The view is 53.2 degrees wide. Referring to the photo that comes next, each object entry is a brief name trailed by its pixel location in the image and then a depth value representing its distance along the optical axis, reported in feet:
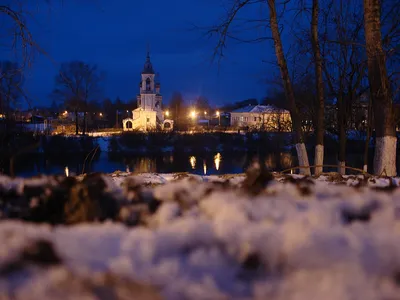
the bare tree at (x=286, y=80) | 35.27
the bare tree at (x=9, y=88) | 21.72
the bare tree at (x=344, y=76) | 41.70
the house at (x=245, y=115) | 262.26
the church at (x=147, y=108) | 224.74
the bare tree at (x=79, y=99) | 176.65
